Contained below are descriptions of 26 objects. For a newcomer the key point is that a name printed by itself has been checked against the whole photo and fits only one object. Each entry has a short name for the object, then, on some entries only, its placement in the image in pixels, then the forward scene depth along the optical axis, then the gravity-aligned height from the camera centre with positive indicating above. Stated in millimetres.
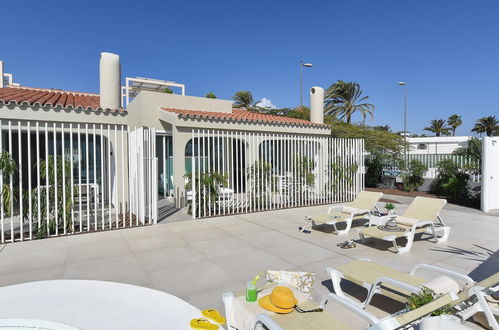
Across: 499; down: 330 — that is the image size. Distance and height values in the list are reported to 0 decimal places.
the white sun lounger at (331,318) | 2090 -1417
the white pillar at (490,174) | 10305 -717
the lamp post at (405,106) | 30706 +5459
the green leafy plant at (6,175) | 6445 -360
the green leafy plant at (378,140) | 18781 +1057
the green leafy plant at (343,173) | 12023 -730
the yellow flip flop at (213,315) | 3201 -1823
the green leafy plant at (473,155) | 12830 -25
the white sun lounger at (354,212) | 7382 -1590
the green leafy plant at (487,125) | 46906 +4896
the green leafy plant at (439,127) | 57550 +5663
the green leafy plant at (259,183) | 10203 -948
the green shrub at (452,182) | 12523 -1278
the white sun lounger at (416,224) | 5965 -1619
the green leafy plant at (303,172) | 11000 -621
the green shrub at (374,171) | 18280 -1007
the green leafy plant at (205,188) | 9102 -986
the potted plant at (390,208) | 7599 -1411
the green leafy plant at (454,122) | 56531 +6568
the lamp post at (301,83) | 31781 +8457
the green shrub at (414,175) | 15789 -1152
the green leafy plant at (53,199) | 6816 -971
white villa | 7090 -242
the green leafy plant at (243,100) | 40094 +8189
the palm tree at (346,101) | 33906 +6735
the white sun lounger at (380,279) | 3380 -1606
